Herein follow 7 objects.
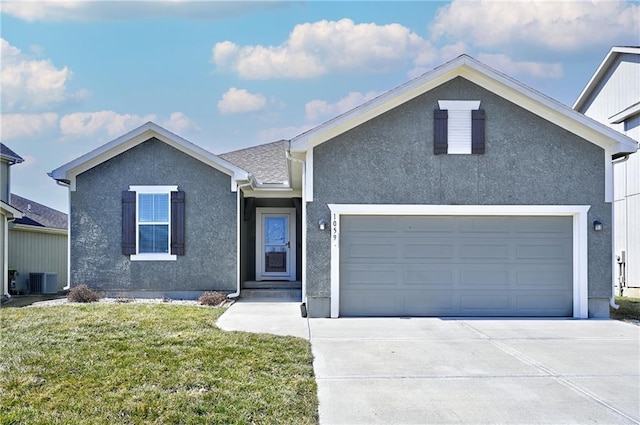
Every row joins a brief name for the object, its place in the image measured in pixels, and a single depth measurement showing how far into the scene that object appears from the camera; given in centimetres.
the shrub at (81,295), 1243
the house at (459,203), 1080
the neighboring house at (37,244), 1741
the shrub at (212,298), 1223
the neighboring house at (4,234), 1421
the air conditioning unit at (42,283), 1745
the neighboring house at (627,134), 1691
